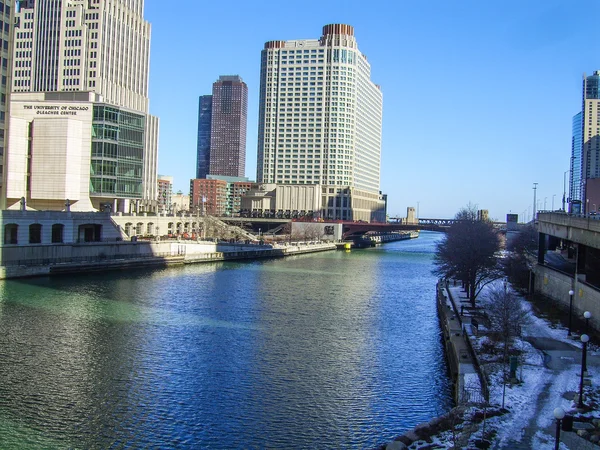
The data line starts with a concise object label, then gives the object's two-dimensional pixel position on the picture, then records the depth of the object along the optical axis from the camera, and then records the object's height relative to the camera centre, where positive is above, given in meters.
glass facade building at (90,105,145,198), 102.88 +10.56
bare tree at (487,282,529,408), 30.41 -4.78
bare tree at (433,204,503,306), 51.00 -2.54
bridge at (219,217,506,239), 155.12 -0.74
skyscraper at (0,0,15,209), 73.94 +18.28
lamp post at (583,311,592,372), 24.81 -5.28
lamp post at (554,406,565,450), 16.67 -5.08
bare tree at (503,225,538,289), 67.69 -3.68
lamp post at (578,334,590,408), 22.61 -5.30
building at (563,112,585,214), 85.00 +3.35
